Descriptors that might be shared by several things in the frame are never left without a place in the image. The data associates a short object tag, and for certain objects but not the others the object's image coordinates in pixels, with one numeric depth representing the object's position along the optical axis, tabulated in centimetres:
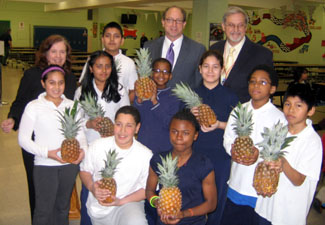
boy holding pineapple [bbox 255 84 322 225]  219
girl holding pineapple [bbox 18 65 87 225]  273
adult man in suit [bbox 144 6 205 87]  341
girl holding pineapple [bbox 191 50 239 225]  279
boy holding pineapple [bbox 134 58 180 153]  290
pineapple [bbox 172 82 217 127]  257
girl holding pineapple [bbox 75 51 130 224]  306
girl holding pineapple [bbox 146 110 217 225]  235
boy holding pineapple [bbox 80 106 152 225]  254
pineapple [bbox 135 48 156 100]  281
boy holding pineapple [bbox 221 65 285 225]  248
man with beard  316
